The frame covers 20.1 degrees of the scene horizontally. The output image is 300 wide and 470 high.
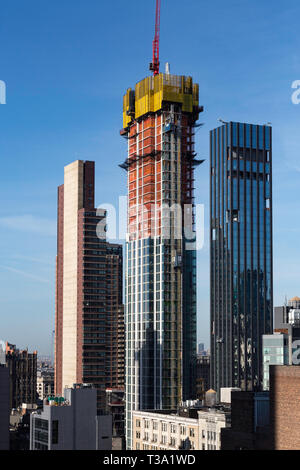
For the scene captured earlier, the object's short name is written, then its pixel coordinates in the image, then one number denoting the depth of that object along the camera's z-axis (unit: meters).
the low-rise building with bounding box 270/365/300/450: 121.75
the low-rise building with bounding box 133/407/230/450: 152.25
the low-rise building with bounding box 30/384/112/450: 155.50
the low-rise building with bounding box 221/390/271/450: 126.75
